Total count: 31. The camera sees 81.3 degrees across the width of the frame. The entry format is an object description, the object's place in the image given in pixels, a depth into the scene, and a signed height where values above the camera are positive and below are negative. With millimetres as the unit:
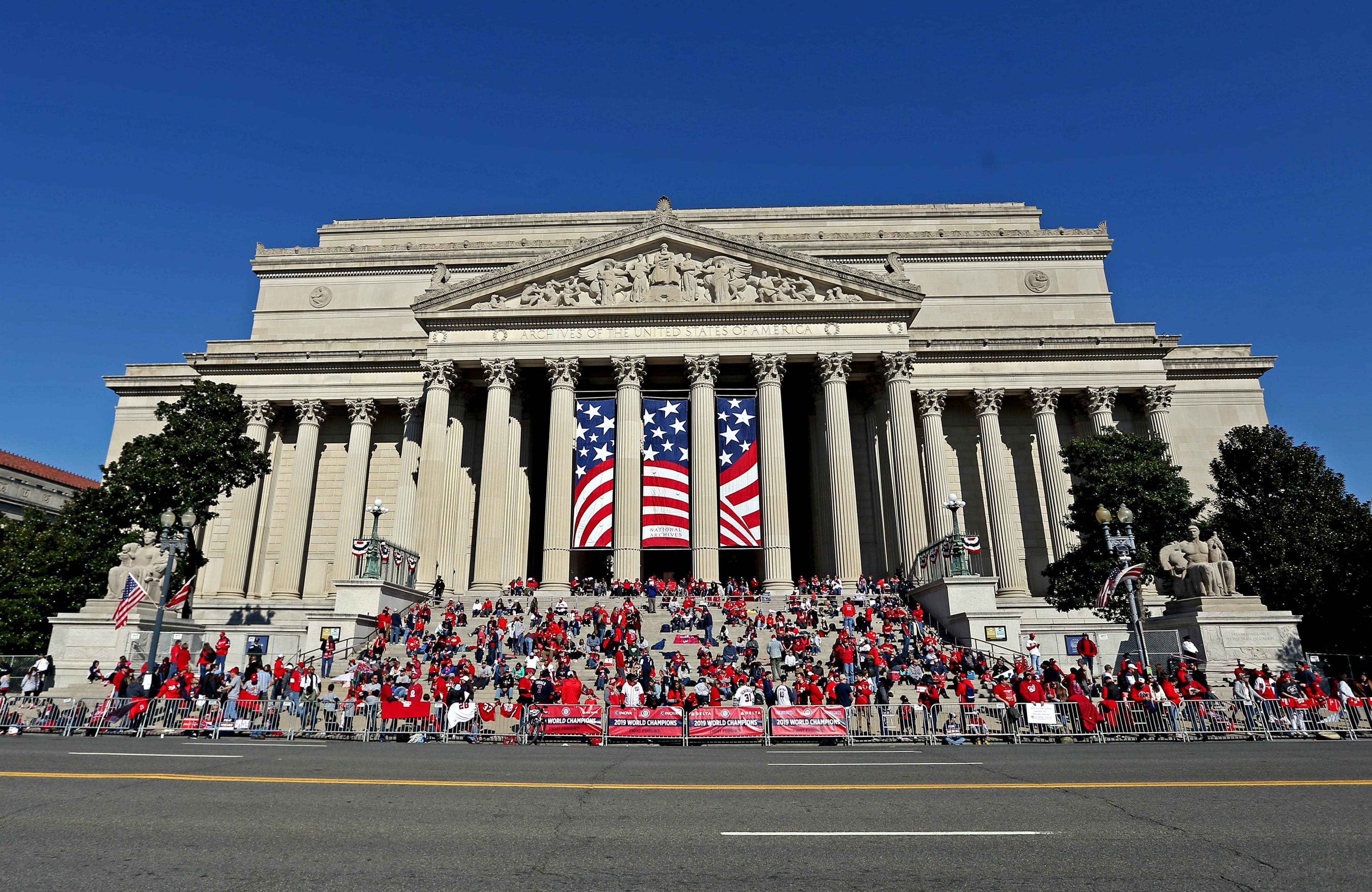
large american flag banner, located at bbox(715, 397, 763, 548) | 33812 +7834
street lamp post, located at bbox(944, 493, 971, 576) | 26766 +3184
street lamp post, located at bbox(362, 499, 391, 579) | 27969 +3745
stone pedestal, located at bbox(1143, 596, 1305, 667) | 21578 +513
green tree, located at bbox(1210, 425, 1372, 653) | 28203 +4154
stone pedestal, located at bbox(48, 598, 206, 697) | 23328 +912
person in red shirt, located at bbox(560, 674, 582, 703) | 18297 -590
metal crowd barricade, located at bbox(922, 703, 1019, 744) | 16984 -1388
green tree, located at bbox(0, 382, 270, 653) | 29266 +5981
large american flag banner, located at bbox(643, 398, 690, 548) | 33781 +7824
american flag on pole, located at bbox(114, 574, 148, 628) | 22297 +1972
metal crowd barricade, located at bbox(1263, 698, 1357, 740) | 17078 -1434
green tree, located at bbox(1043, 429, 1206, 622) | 28266 +5245
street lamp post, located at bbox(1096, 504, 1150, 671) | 20766 +2876
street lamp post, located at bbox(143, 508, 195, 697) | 21422 +3526
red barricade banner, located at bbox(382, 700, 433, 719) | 17953 -952
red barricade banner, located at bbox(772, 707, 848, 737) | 16984 -1284
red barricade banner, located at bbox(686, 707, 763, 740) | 17234 -1278
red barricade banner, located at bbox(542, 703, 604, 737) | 17297 -1156
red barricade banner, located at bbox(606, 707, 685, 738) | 17109 -1232
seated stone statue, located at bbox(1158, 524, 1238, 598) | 22625 +2394
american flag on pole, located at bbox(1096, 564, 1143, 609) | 21094 +1966
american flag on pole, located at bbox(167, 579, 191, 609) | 25806 +2320
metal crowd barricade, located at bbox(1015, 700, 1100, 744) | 16875 -1413
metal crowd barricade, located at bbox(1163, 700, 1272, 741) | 16906 -1425
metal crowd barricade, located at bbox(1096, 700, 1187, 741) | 16766 -1379
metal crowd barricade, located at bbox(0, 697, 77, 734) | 17312 -923
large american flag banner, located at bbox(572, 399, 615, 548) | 33844 +7909
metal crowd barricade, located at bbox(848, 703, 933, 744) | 17219 -1413
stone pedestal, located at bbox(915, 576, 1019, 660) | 25125 +1319
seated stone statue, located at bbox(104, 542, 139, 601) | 24516 +2891
